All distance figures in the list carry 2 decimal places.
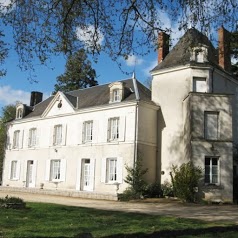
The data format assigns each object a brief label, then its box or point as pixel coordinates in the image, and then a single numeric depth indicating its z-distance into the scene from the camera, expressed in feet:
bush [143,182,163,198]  73.79
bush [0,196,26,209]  43.73
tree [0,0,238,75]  27.58
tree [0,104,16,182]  164.30
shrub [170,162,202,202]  67.24
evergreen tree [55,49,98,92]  142.00
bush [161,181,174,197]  73.56
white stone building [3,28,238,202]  71.72
